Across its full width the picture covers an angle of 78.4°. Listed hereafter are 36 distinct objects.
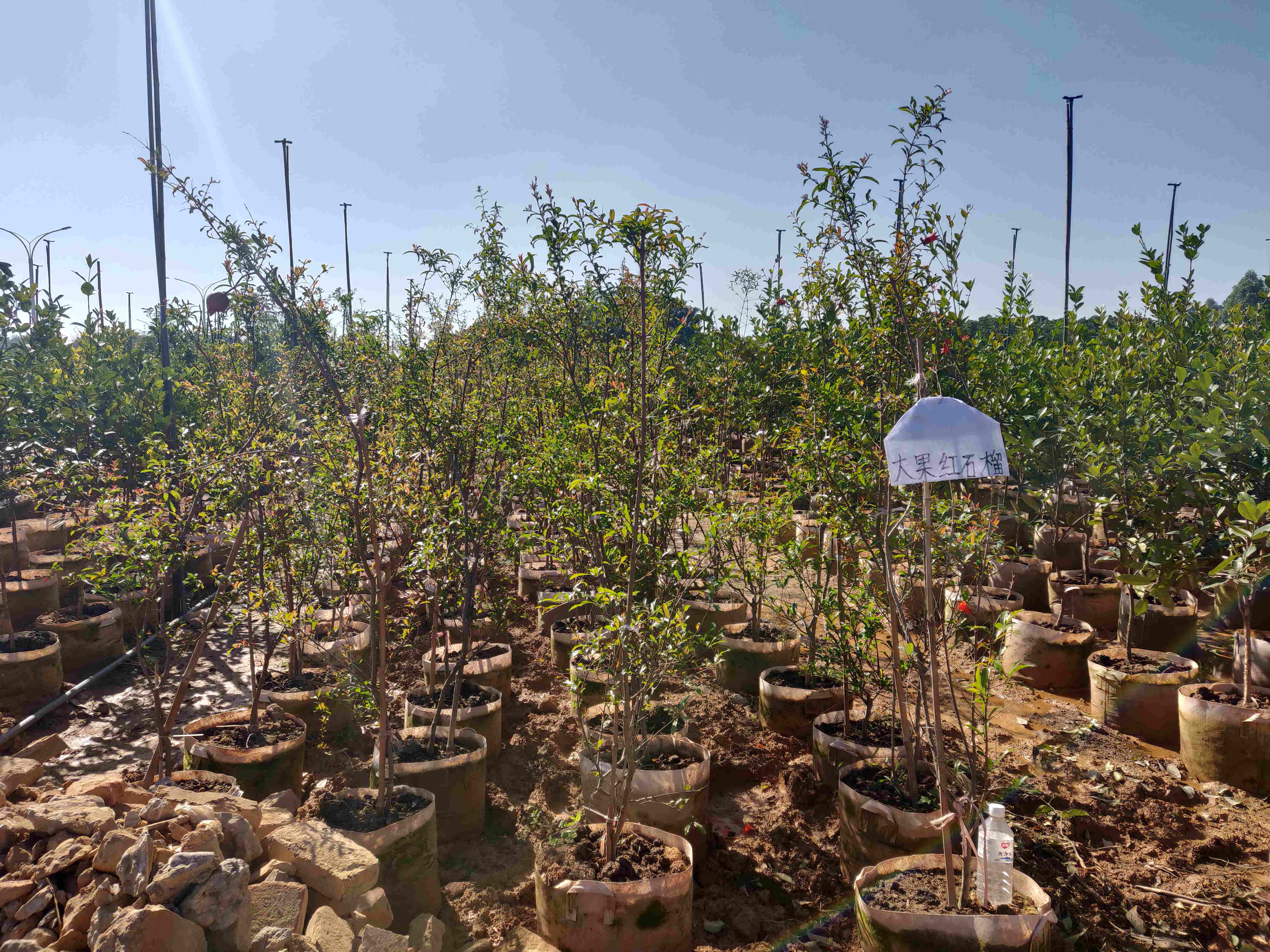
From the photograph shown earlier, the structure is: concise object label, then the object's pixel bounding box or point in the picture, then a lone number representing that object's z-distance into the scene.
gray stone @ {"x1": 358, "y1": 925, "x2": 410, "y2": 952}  2.91
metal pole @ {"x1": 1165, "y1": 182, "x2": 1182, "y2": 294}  20.21
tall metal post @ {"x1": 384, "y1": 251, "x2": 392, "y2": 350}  7.09
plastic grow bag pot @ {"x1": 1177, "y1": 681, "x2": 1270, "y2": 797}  4.52
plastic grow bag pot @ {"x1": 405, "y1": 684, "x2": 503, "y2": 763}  4.95
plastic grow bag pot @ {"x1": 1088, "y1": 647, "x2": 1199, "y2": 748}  5.38
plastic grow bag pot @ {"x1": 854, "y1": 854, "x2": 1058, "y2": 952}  2.71
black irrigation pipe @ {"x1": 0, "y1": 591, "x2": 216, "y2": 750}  5.15
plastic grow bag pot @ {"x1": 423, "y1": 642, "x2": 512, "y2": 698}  5.75
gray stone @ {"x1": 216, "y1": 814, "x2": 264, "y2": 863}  3.09
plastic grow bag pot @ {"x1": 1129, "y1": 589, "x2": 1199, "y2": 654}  6.73
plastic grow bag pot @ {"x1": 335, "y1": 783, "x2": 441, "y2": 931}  3.54
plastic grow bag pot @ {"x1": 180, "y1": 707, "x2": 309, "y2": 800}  4.36
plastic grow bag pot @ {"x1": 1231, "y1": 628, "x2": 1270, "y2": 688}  5.33
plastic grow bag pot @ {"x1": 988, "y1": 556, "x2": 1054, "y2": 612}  8.27
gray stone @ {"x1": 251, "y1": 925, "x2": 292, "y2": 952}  2.63
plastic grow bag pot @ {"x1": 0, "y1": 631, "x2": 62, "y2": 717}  5.87
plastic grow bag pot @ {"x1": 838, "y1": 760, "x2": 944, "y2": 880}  3.49
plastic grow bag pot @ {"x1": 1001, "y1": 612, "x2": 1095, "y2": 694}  6.41
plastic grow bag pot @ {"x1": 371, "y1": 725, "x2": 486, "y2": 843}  4.22
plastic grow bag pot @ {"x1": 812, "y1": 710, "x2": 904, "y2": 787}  4.26
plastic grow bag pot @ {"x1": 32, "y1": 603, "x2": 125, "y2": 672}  6.82
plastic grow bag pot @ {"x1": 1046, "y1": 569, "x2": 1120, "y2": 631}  7.36
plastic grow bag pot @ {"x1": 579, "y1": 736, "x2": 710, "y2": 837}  4.00
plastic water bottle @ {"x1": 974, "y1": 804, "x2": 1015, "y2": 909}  2.84
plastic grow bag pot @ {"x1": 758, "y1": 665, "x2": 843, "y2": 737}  5.21
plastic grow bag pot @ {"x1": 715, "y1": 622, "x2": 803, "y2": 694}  5.93
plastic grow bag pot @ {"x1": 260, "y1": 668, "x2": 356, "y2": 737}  5.37
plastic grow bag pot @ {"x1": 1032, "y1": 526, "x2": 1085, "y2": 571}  8.92
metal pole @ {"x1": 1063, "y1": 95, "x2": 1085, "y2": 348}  15.86
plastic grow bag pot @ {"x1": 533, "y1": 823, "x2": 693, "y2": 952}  3.14
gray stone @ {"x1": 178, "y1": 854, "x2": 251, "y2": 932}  2.57
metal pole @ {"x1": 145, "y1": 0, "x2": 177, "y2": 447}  7.62
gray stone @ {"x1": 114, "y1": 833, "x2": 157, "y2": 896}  2.57
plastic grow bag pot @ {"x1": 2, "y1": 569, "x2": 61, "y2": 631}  7.24
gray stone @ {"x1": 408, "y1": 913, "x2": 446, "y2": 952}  3.14
